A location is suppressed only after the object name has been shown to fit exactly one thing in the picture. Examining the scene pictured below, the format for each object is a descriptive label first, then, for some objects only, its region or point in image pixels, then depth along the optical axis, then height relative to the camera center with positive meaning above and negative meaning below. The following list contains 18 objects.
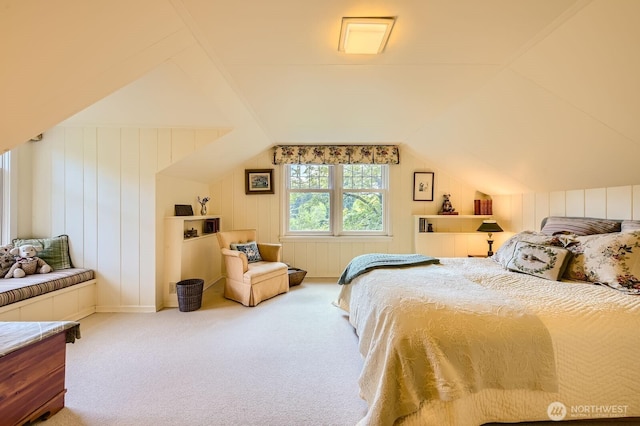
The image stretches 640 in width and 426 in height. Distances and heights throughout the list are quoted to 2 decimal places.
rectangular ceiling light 1.57 +1.07
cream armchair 3.25 -0.81
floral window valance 4.41 +0.91
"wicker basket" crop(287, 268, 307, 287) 3.96 -0.96
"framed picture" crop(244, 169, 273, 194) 4.54 +0.47
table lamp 3.83 -0.25
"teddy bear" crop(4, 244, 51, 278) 2.56 -0.52
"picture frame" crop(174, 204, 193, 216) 3.47 +0.01
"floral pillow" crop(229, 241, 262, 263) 3.75 -0.55
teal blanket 2.41 -0.47
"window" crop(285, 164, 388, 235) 4.65 +0.19
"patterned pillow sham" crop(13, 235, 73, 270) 2.85 -0.41
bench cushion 2.20 -0.65
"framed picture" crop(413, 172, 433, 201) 4.54 +0.42
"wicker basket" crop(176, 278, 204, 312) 3.05 -0.96
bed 1.28 -0.72
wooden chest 1.31 -0.89
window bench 2.23 -0.78
